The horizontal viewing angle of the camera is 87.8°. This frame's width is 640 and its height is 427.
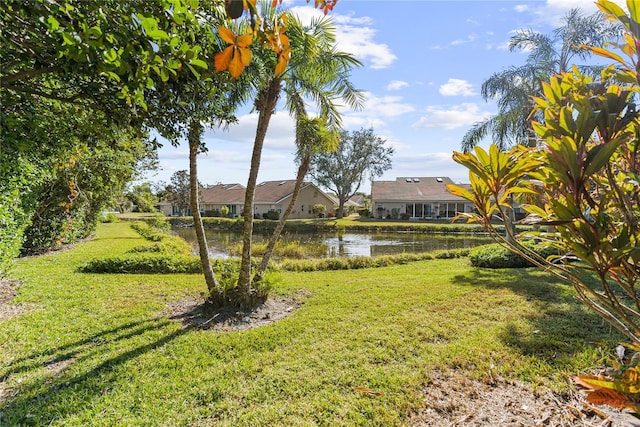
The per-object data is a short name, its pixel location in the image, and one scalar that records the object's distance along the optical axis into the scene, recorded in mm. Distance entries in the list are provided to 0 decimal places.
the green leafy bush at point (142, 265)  9440
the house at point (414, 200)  37406
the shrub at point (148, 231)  18509
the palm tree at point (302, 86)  5695
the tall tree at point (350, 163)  41312
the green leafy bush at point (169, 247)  12914
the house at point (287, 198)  41781
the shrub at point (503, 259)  9891
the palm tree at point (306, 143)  6777
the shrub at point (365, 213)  42156
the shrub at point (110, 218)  29241
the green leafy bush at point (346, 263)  11438
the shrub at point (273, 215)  37844
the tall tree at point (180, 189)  44219
